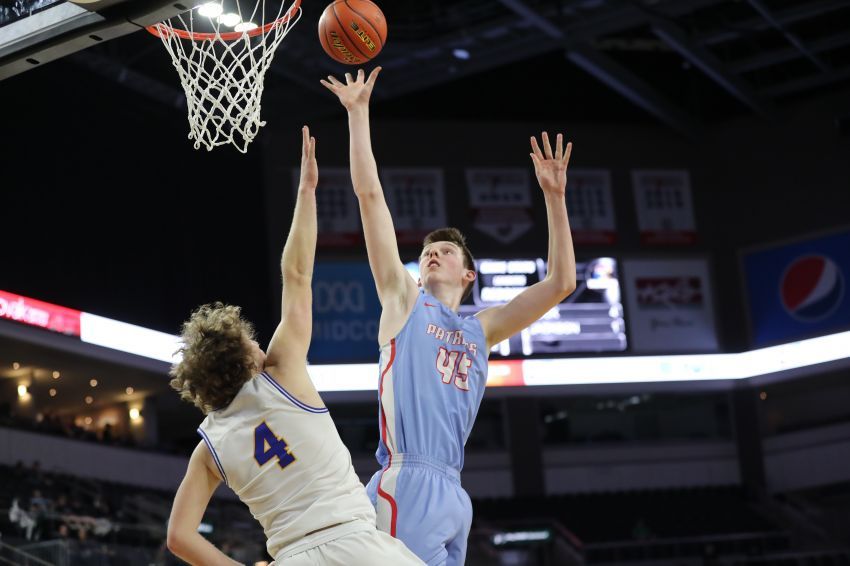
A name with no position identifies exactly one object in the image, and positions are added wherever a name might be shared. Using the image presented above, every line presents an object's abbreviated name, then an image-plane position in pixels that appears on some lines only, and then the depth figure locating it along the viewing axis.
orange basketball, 6.18
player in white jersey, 3.38
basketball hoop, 6.79
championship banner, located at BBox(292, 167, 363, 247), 24.42
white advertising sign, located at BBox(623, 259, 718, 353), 25.36
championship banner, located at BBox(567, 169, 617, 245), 25.59
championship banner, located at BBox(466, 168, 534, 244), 25.53
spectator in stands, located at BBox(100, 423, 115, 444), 21.90
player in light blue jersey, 3.85
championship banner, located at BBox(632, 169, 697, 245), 26.20
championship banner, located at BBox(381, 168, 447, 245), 24.70
